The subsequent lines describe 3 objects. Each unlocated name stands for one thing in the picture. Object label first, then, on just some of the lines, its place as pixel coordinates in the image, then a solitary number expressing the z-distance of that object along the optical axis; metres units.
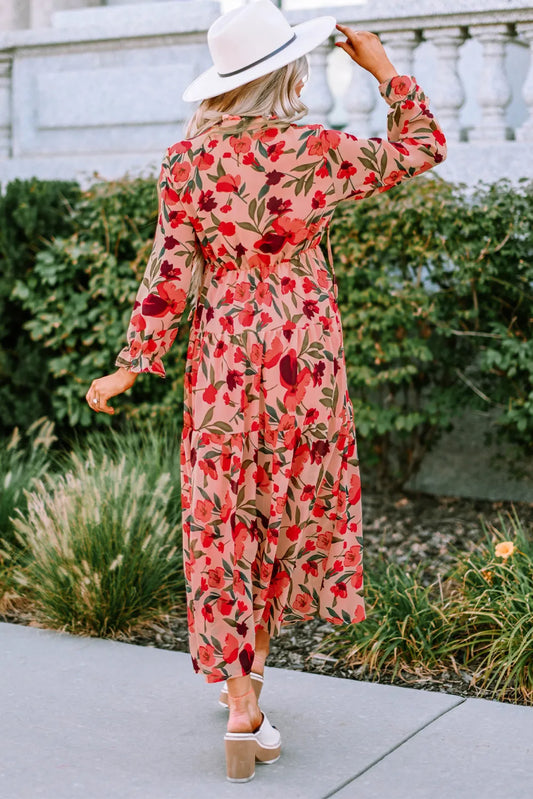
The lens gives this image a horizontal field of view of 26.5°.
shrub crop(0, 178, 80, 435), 6.32
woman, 2.92
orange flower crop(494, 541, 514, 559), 4.00
